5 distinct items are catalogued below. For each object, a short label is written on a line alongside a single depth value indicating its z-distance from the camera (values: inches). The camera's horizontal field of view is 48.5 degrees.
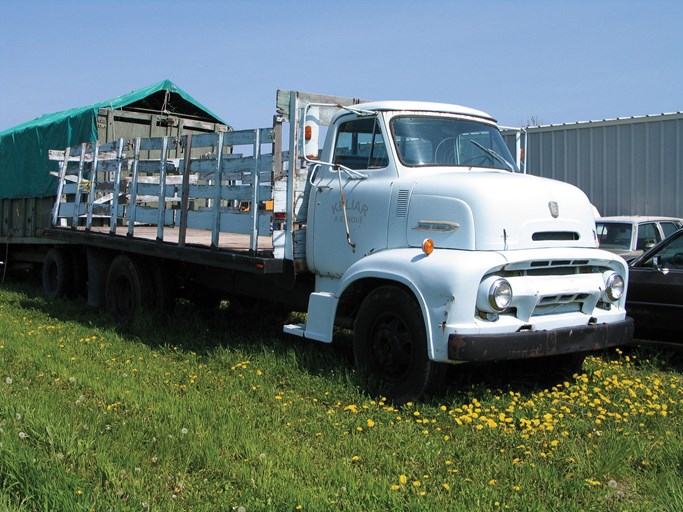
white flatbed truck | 210.1
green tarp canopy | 487.9
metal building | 518.0
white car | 420.5
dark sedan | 275.7
